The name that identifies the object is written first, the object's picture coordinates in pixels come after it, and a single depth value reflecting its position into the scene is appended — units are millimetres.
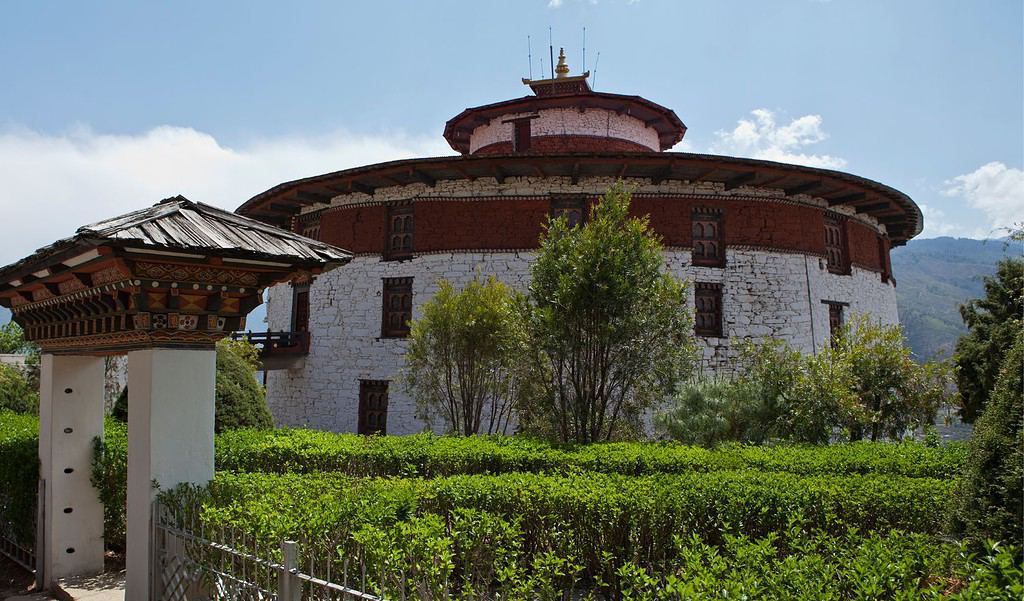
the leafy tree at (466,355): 14398
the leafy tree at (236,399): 11297
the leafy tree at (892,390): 13336
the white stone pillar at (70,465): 7422
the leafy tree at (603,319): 11328
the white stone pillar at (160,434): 5895
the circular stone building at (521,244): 17812
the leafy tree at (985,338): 22328
